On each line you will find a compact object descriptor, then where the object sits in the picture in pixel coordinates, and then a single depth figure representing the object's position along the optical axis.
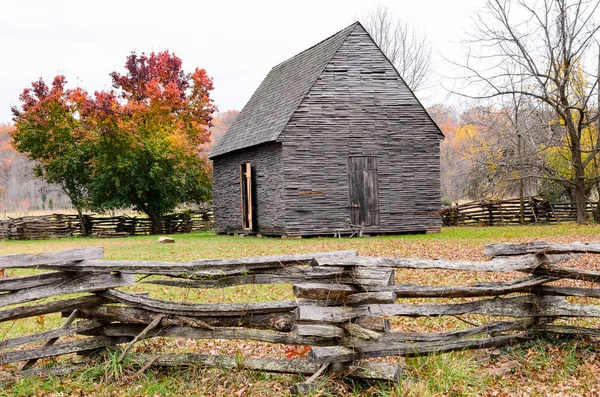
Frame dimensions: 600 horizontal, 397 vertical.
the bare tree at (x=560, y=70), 22.30
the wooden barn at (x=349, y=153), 20.81
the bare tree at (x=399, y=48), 39.03
